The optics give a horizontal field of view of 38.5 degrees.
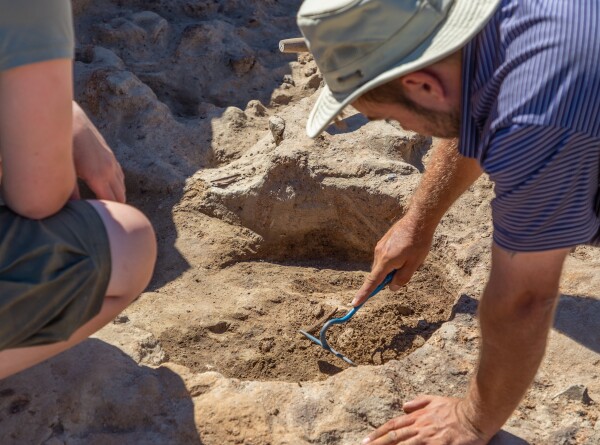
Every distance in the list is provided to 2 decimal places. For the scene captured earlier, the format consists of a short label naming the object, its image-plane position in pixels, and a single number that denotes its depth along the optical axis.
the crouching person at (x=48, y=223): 1.71
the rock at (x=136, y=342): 2.34
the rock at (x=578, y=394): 2.16
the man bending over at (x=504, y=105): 1.53
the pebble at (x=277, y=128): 3.26
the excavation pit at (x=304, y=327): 2.50
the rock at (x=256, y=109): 3.72
